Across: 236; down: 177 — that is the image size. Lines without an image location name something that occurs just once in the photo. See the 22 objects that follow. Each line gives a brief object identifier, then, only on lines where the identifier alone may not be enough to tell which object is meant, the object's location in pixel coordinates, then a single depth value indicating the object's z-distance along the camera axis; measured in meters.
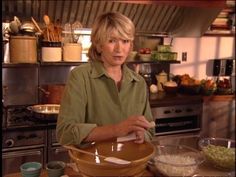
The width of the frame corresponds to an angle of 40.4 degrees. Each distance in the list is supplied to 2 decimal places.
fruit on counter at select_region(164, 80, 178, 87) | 3.43
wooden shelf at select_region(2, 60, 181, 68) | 2.87
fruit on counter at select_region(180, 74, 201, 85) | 3.44
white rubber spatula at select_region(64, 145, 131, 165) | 1.00
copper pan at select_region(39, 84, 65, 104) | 2.99
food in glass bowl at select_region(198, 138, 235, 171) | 1.12
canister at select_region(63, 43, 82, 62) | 3.03
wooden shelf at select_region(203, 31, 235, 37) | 3.82
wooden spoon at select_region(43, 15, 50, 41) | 2.89
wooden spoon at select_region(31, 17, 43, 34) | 2.88
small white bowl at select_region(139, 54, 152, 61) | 3.46
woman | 1.33
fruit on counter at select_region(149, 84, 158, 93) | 3.44
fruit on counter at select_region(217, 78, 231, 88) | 3.55
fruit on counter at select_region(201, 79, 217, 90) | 3.39
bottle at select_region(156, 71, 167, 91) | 3.57
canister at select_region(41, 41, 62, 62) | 2.93
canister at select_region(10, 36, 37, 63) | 2.84
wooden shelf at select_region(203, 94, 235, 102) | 3.33
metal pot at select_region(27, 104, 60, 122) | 2.52
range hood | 3.00
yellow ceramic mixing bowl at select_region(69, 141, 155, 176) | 0.98
